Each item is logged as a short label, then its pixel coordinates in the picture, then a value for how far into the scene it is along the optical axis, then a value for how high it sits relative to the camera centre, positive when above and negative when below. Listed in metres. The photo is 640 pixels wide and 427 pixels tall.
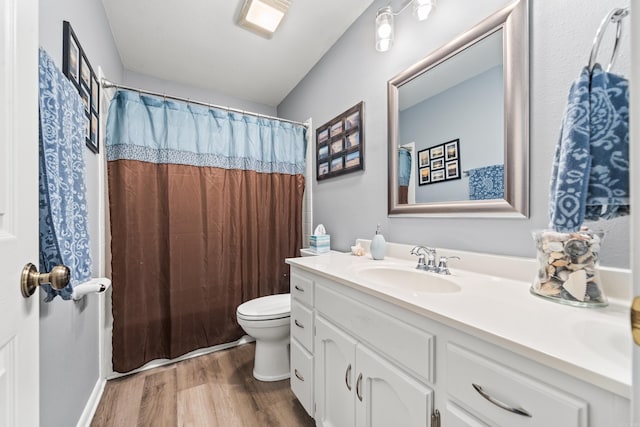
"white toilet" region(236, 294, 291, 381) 1.53 -0.78
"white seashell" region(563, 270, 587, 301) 0.66 -0.20
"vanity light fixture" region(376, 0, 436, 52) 1.26 +0.95
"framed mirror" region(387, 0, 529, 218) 0.92 +0.38
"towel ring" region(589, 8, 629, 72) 0.54 +0.44
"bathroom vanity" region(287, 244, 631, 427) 0.44 -0.33
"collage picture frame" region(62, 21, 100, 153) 1.04 +0.66
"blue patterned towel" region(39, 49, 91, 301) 0.73 +0.11
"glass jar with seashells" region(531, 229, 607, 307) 0.66 -0.17
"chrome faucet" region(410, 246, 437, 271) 1.10 -0.22
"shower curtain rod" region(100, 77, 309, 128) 1.57 +0.82
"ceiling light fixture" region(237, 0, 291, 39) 1.48 +1.23
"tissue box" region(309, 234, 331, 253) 1.90 -0.24
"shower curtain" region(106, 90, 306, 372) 1.65 -0.05
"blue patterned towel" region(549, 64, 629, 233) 0.52 +0.12
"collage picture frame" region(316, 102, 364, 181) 1.65 +0.49
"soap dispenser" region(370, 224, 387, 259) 1.35 -0.20
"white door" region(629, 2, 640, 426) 0.29 +0.04
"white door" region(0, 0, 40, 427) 0.45 +0.02
